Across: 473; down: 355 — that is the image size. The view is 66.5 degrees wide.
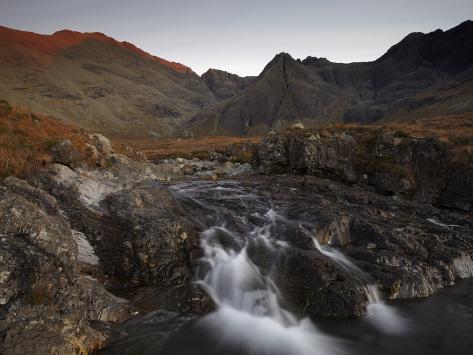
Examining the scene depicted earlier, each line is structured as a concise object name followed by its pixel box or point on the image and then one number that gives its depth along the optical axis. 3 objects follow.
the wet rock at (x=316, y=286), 12.52
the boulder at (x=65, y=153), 17.44
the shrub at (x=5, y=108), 20.52
